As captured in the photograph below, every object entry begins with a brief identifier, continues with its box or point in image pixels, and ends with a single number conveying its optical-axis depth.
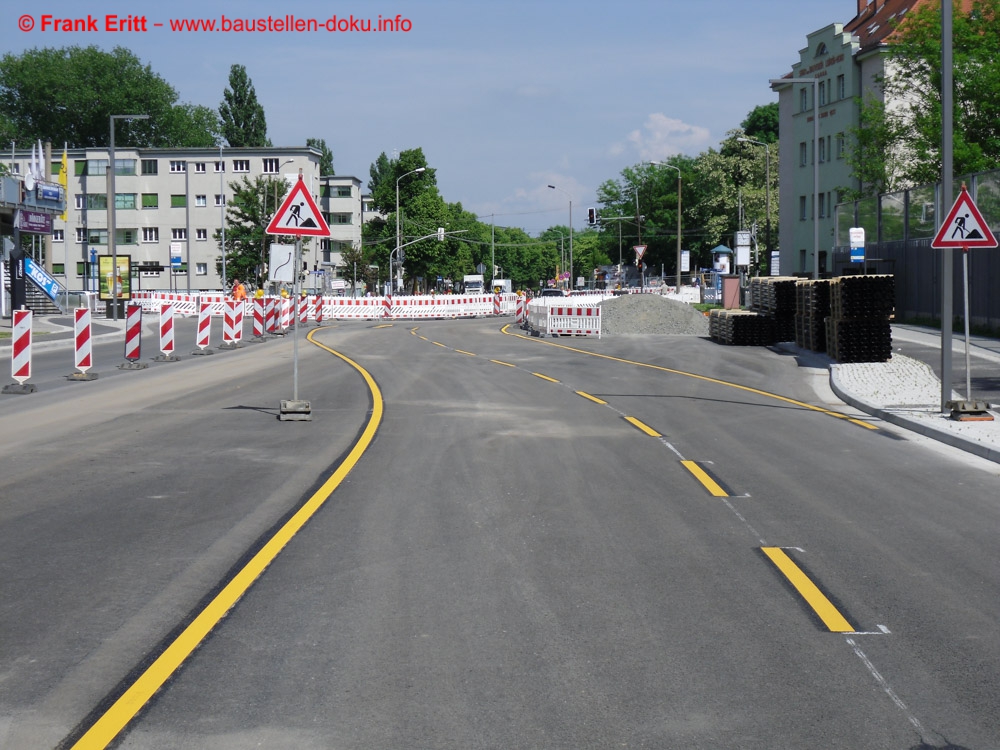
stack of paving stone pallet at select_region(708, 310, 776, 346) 34.34
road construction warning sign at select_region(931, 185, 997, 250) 15.25
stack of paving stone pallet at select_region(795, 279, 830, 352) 29.53
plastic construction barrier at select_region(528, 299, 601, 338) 40.44
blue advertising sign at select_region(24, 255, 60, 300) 58.44
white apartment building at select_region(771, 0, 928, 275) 72.56
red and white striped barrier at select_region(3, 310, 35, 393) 19.05
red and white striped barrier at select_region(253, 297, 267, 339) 38.96
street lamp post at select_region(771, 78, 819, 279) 40.96
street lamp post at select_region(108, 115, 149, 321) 47.75
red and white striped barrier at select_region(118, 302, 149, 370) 24.56
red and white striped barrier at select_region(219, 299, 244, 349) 33.97
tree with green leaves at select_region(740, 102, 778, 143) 121.19
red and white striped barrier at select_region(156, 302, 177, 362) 28.09
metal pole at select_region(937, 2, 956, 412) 15.40
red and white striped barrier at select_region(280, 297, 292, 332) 46.34
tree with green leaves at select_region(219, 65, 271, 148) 119.62
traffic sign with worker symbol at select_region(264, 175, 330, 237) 15.29
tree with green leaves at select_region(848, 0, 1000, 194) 45.34
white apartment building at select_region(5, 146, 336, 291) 107.00
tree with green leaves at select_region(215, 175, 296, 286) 89.56
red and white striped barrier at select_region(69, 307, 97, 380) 21.36
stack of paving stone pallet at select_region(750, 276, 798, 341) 34.15
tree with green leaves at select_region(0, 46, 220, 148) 117.38
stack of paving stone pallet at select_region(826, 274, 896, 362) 25.28
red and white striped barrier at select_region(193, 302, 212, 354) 30.11
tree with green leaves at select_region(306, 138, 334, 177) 138.62
